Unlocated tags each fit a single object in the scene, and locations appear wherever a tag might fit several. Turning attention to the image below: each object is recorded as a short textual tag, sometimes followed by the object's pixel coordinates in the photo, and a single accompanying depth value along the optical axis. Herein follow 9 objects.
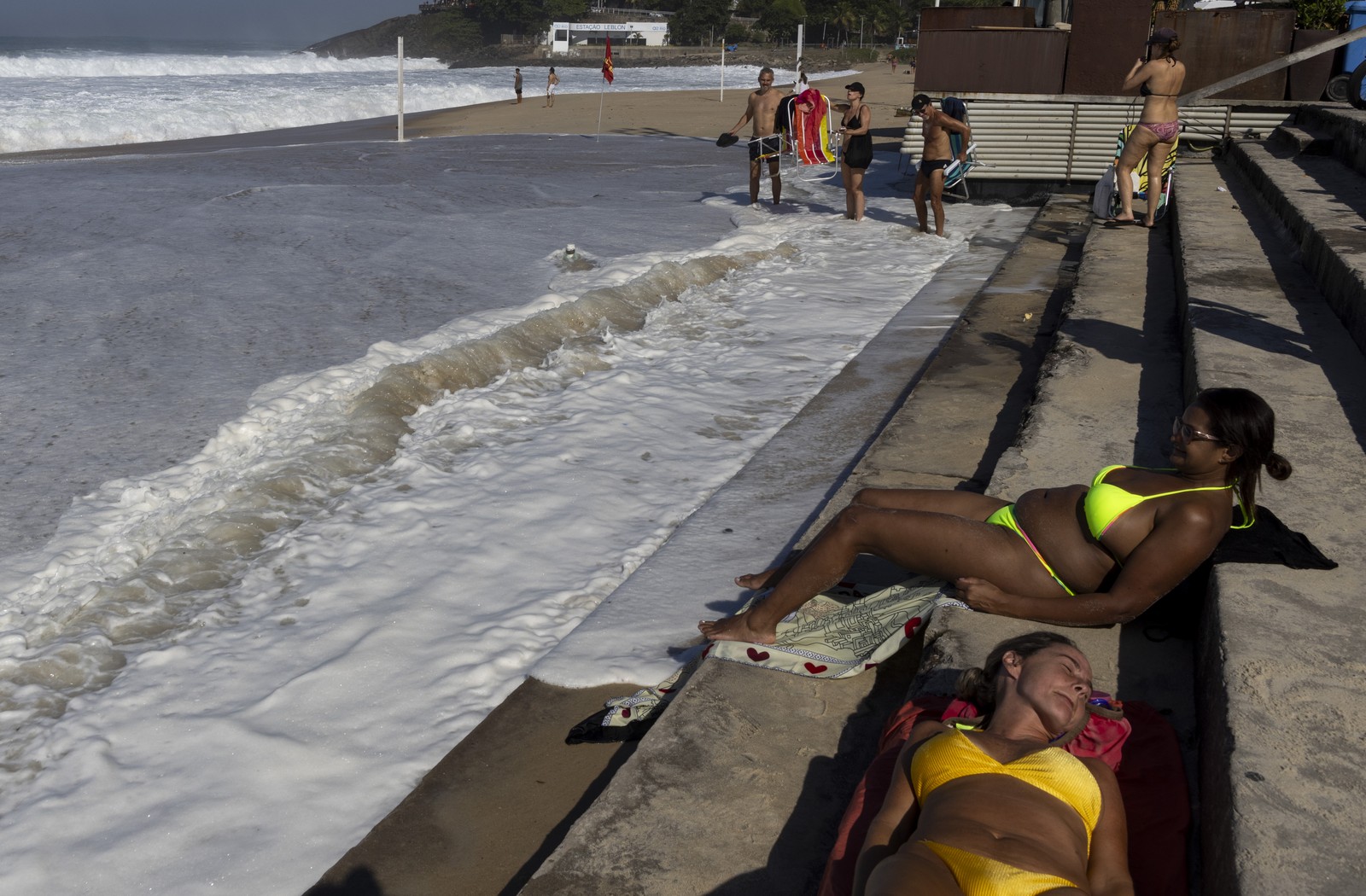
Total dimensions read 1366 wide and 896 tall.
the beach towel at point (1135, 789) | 2.38
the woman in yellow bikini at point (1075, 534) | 3.04
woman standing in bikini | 9.01
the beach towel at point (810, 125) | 13.63
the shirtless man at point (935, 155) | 11.49
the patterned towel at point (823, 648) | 3.31
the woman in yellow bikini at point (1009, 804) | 2.08
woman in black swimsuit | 12.06
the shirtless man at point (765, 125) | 14.02
